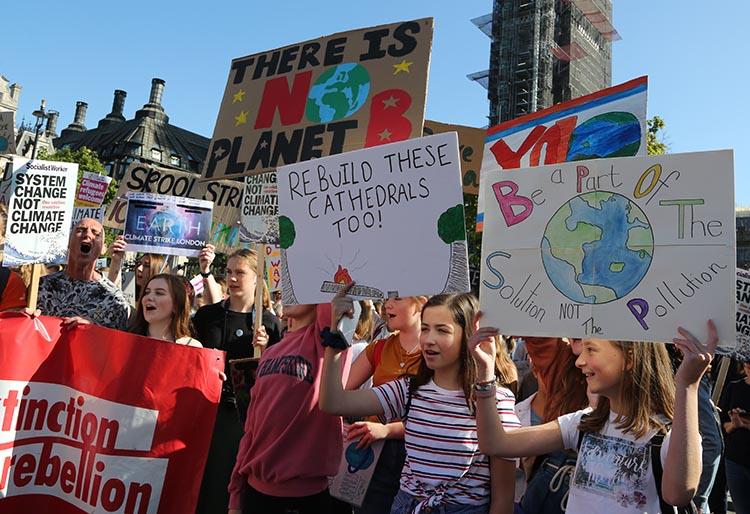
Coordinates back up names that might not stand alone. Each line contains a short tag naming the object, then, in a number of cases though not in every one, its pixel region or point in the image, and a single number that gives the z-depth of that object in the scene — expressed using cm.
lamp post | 1836
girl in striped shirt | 264
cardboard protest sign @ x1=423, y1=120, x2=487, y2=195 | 704
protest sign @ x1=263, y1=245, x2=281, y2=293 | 792
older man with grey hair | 406
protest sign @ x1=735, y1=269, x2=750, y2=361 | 491
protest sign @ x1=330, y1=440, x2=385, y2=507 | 315
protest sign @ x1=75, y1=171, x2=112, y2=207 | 946
